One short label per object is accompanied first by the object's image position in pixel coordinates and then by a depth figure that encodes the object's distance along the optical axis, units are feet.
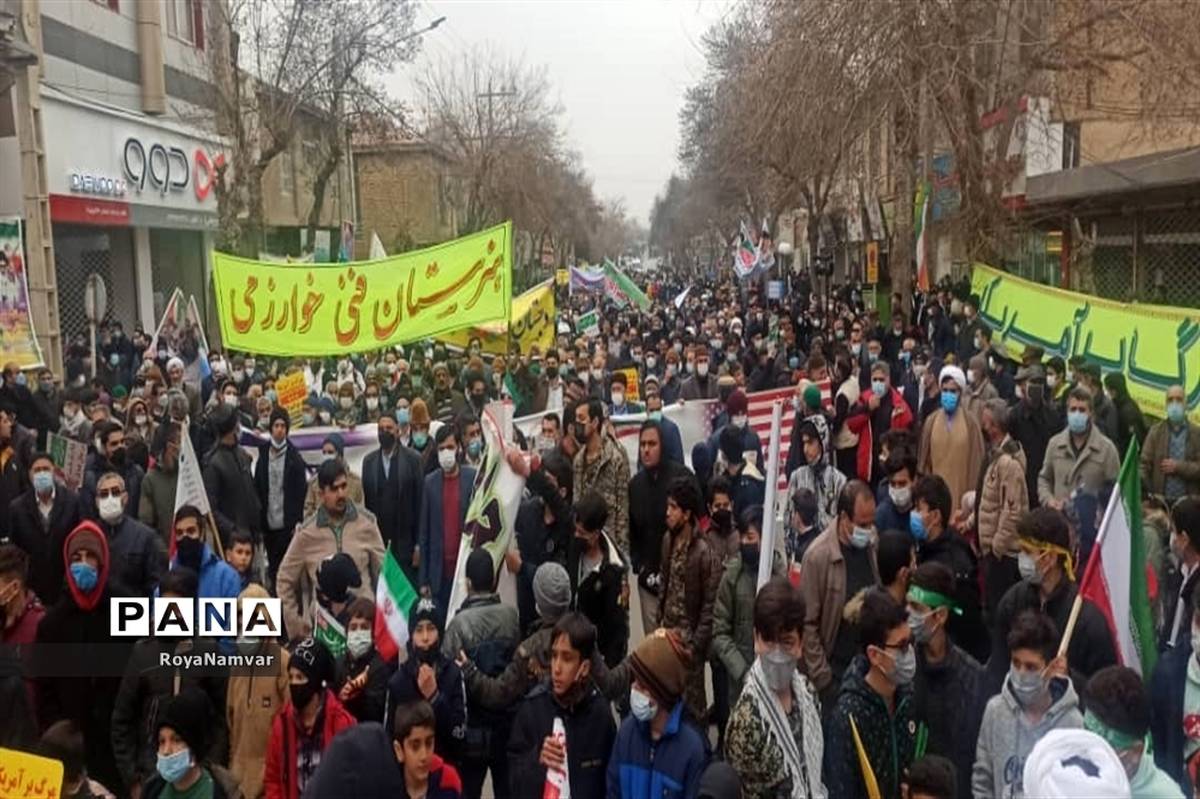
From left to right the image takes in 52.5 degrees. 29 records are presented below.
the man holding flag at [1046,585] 14.40
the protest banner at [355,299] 34.12
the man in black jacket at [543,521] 20.79
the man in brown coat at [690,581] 18.28
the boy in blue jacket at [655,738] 12.46
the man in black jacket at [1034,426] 28.02
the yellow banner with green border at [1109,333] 27.89
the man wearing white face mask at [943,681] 13.14
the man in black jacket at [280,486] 26.86
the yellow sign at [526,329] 53.88
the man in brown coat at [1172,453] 24.13
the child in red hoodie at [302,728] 13.66
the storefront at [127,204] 76.02
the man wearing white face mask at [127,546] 18.37
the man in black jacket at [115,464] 25.38
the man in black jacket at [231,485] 25.43
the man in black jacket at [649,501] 22.82
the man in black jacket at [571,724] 13.34
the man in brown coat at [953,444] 27.14
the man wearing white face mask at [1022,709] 12.30
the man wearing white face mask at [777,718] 12.43
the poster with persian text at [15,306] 48.11
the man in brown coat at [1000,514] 21.01
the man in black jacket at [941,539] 17.37
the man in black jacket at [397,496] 25.85
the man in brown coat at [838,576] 16.75
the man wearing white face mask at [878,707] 12.34
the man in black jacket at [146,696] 14.94
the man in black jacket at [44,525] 21.42
